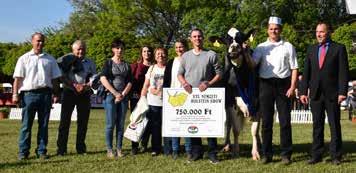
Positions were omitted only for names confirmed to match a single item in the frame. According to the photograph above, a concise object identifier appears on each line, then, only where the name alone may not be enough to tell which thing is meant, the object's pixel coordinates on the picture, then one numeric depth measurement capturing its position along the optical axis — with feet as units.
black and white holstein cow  27.45
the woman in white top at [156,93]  30.99
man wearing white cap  27.40
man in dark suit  26.50
